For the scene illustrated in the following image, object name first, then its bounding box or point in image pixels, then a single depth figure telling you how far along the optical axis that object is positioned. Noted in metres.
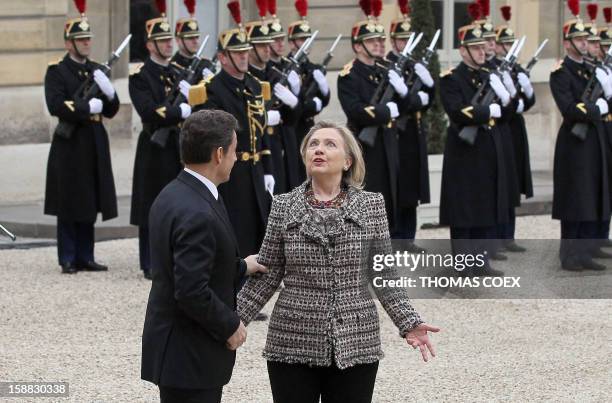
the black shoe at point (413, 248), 11.58
